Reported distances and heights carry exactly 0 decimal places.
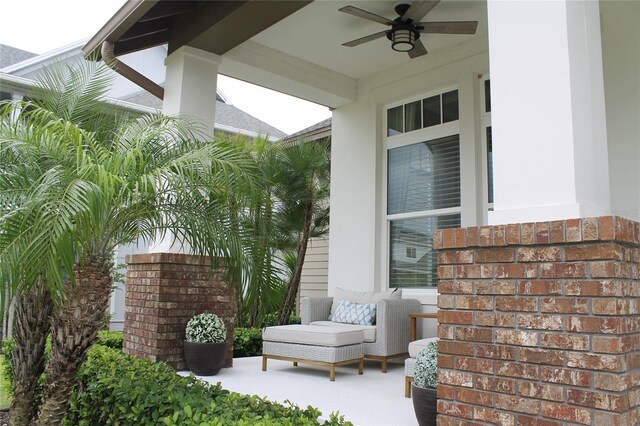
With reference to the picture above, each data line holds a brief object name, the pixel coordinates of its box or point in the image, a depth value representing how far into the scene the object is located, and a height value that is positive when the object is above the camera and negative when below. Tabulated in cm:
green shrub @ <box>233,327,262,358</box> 729 -89
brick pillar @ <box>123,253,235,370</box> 540 -26
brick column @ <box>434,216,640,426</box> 199 -18
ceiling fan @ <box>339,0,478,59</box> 500 +244
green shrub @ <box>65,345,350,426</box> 291 -75
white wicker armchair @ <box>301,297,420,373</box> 569 -55
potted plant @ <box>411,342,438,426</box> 310 -64
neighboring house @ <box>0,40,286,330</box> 995 +404
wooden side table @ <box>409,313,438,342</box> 580 -50
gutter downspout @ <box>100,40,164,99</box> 564 +220
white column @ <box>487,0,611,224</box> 226 +73
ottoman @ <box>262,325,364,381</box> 521 -68
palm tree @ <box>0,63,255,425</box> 290 +43
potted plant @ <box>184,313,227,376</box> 529 -67
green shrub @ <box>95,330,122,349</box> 678 -82
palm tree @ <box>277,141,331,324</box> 826 +135
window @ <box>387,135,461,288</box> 659 +96
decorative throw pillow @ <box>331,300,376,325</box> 607 -40
